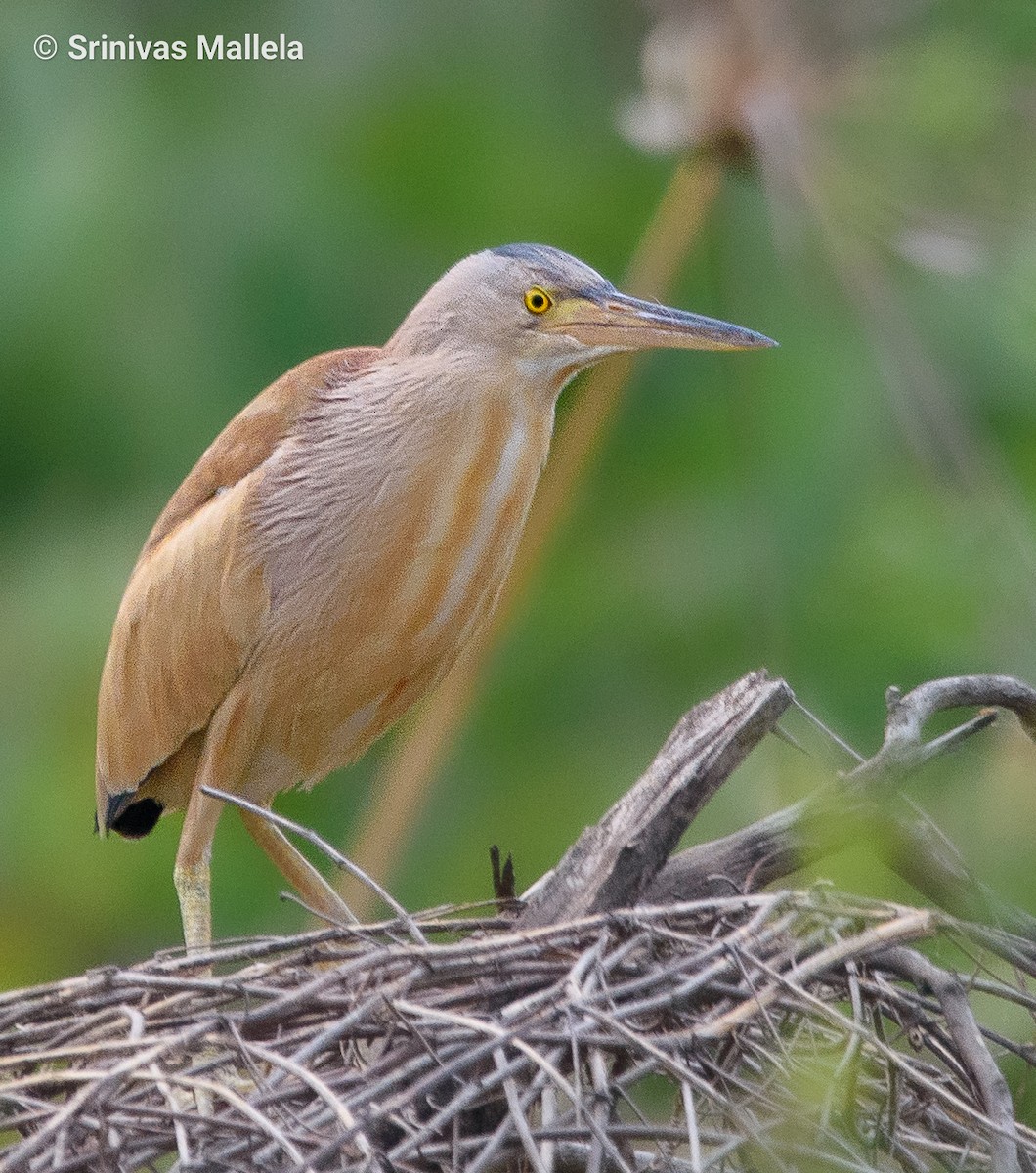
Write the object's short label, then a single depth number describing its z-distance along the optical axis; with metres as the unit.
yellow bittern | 6.36
